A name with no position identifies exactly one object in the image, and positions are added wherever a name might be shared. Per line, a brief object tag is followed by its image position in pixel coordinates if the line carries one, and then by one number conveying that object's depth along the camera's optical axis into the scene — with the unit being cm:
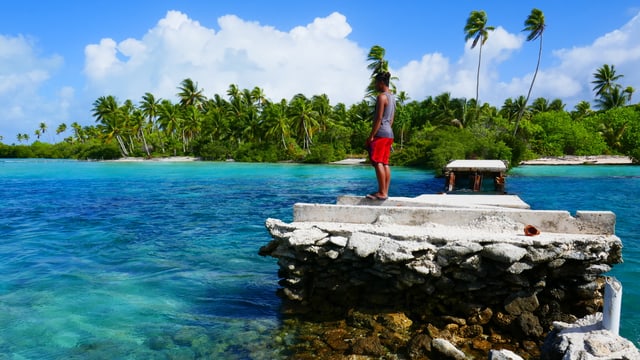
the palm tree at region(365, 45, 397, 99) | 5781
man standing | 729
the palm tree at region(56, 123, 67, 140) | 11962
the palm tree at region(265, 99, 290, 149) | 6462
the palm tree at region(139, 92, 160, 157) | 7600
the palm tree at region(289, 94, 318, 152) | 6425
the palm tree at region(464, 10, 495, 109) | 5297
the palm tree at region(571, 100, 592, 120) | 7046
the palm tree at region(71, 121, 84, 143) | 10854
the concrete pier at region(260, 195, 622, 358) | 603
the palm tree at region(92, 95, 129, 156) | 7388
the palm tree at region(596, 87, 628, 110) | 6244
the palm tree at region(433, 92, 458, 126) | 5991
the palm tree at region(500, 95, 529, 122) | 6838
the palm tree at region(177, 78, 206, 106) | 7938
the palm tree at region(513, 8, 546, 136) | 4912
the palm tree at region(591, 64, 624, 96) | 6569
